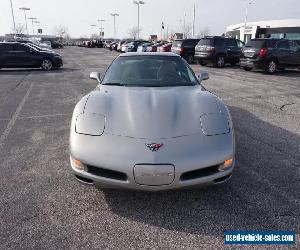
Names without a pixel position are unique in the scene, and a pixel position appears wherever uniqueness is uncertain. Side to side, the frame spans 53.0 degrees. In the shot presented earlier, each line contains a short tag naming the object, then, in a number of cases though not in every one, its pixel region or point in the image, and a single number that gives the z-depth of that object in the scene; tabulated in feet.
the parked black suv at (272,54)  50.88
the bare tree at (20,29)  436.19
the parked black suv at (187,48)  70.83
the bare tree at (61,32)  571.48
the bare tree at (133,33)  489.01
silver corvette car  9.49
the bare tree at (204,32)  465.39
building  193.44
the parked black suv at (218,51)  61.93
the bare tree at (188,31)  419.54
